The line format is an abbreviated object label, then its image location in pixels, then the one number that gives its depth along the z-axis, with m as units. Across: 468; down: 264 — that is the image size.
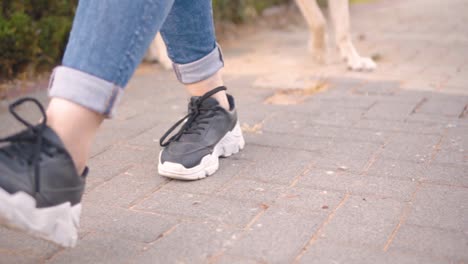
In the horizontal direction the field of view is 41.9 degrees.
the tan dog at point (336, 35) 3.91
